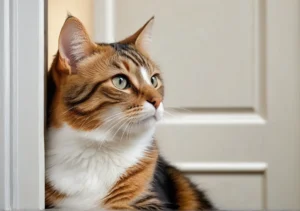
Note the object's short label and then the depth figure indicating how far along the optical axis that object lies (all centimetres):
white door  119
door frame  109
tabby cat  110
